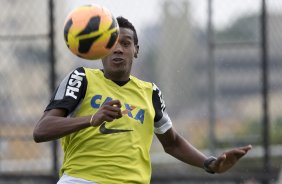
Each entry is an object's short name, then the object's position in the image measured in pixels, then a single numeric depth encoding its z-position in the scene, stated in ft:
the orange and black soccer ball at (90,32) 37.86
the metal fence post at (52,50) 67.77
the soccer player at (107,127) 39.37
